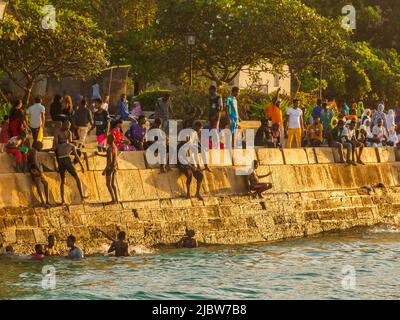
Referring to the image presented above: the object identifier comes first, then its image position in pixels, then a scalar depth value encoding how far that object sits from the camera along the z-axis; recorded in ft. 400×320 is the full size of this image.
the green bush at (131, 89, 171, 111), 129.49
